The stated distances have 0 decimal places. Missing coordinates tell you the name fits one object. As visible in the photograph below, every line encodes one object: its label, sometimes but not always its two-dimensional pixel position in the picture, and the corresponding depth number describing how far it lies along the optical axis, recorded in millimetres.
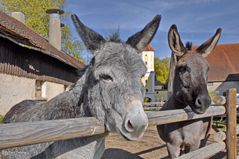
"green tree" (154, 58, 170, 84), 44625
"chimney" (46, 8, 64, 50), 19594
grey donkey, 1605
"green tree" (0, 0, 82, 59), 22916
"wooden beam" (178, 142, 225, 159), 2960
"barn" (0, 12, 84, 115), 8805
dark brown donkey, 2977
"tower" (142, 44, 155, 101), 29578
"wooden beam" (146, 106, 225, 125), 2352
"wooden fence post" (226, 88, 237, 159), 3885
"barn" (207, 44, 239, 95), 29359
